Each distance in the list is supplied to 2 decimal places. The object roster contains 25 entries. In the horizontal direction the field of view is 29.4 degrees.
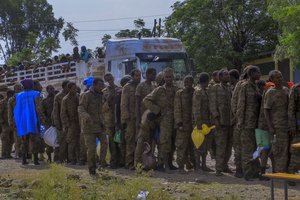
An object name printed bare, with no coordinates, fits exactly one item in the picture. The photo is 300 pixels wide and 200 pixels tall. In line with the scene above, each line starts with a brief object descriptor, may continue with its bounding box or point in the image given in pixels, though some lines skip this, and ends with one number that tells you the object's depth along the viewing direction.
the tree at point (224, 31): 35.12
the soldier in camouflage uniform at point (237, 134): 9.20
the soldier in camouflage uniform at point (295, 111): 8.41
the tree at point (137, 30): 43.25
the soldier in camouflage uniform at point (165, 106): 10.22
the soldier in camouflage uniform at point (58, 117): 12.03
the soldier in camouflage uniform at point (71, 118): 11.61
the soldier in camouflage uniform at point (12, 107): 13.43
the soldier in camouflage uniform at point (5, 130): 14.13
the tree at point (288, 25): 17.98
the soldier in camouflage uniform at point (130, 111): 10.80
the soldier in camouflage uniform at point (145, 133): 10.39
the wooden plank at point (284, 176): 6.36
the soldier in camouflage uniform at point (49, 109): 12.49
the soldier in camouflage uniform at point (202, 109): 9.80
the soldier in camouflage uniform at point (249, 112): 9.01
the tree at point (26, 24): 54.66
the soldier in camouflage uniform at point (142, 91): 10.54
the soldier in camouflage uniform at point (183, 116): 10.09
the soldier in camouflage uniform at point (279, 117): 8.59
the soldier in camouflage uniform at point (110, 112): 11.27
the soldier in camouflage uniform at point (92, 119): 9.81
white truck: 17.55
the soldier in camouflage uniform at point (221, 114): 9.70
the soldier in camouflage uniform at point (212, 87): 9.86
